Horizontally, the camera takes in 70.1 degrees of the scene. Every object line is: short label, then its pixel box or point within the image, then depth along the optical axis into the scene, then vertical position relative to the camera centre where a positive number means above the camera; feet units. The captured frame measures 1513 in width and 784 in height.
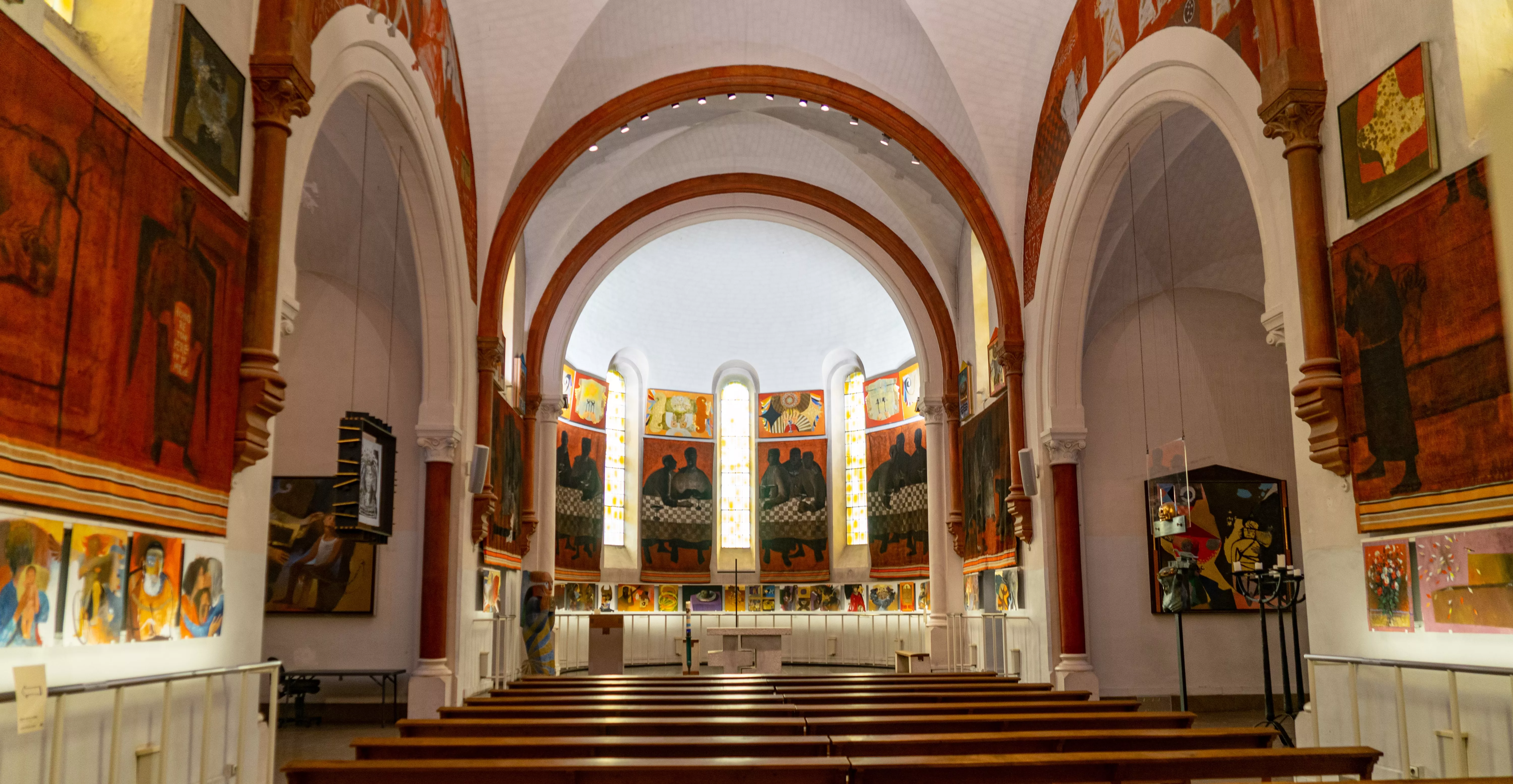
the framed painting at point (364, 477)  26.66 +2.59
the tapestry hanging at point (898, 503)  74.84 +5.27
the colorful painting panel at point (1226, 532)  43.93 +1.81
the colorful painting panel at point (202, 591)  19.53 -0.18
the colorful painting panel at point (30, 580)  14.73 +0.02
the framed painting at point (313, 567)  42.42 +0.54
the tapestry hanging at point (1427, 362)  17.95 +3.80
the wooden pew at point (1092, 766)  14.76 -2.62
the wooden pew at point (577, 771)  14.43 -2.56
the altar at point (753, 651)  62.64 -4.27
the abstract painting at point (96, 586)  16.40 -0.06
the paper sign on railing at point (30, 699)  13.47 -1.46
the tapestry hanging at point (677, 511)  82.33 +5.16
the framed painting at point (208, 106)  19.75 +8.98
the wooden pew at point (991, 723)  20.36 -2.79
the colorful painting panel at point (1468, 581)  17.57 -0.10
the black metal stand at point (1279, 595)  29.91 -0.58
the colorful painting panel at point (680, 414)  85.51 +12.97
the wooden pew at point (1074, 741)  17.30 -2.66
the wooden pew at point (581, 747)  17.11 -2.66
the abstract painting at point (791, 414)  86.17 +13.01
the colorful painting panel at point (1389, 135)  19.47 +8.27
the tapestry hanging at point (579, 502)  74.49 +5.39
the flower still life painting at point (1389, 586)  19.90 -0.19
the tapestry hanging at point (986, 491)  49.90 +4.25
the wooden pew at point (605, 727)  20.40 -2.80
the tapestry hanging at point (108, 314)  15.03 +4.30
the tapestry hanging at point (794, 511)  82.99 +5.16
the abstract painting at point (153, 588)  17.95 -0.12
